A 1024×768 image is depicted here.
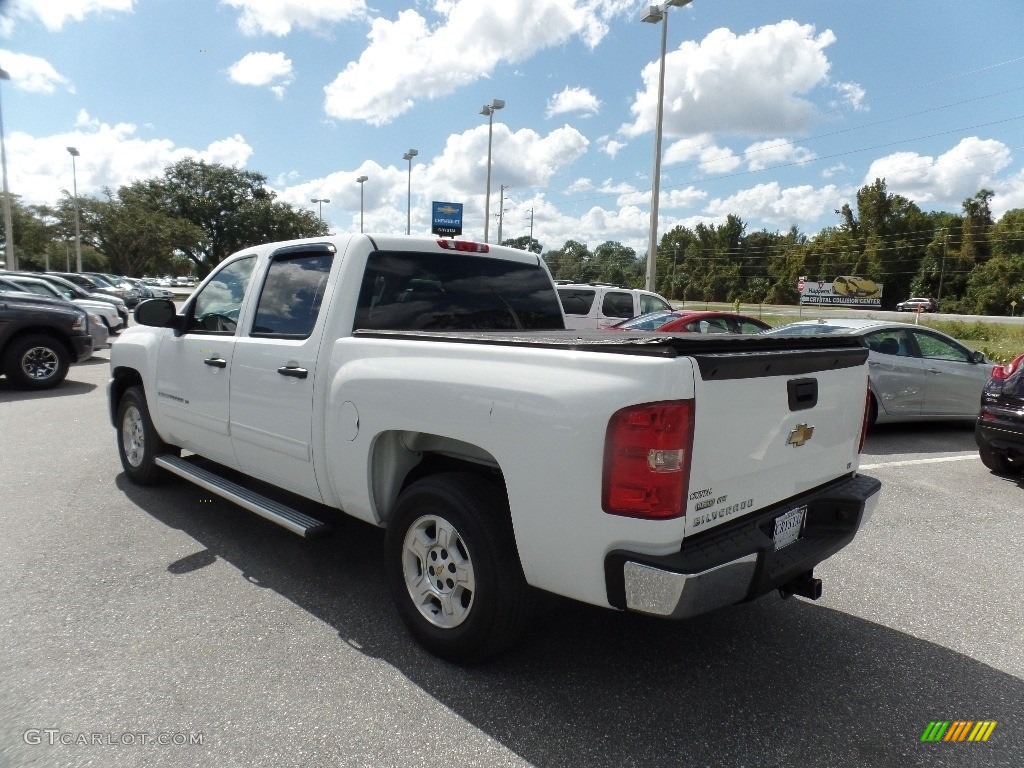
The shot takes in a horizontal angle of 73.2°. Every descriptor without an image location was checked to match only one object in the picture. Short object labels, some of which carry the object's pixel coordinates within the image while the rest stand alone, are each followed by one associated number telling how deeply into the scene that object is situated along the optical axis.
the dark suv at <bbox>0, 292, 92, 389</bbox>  10.34
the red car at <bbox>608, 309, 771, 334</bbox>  10.74
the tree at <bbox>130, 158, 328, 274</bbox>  53.53
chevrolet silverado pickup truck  2.33
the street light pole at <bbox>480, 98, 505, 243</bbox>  32.31
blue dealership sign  39.72
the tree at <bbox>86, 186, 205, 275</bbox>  49.09
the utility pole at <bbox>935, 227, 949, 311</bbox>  74.62
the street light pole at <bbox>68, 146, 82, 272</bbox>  43.77
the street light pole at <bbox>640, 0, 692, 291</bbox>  19.75
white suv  13.75
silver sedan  8.38
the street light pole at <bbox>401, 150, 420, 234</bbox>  37.22
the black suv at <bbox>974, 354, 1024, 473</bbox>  6.11
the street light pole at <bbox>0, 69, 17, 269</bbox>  27.49
